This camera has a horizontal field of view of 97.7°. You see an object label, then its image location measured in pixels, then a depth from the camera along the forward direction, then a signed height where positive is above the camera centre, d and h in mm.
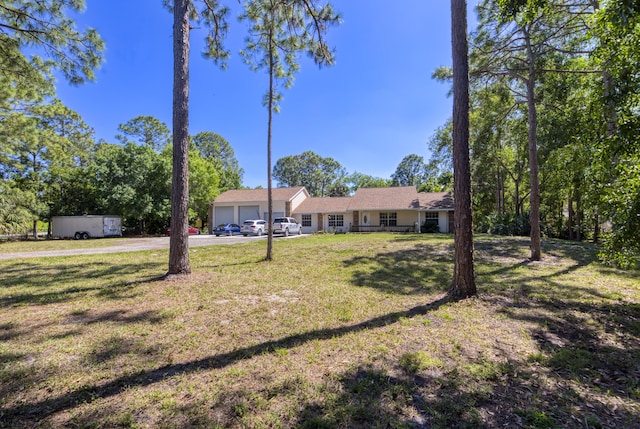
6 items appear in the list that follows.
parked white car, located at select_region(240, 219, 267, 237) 22953 -419
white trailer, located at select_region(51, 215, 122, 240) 23469 -160
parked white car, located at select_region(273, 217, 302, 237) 22906 -390
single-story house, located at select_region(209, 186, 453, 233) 24953 +1191
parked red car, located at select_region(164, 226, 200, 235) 27695 -796
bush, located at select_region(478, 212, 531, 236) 19781 -380
